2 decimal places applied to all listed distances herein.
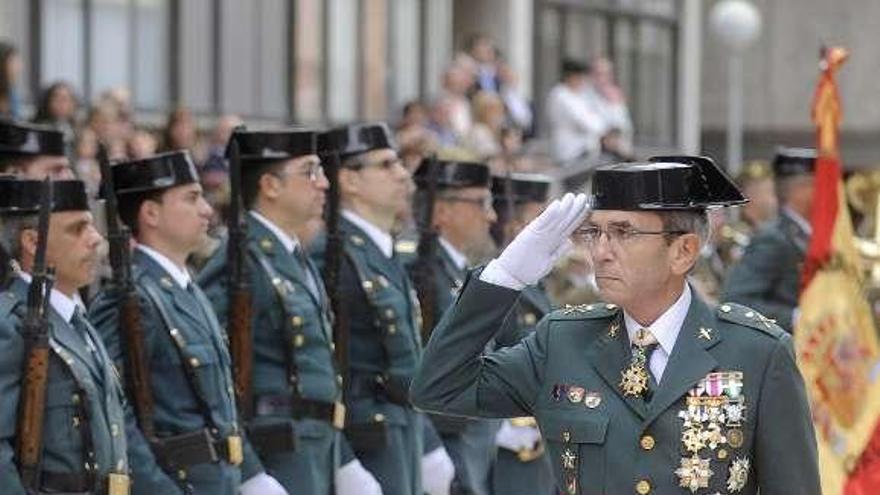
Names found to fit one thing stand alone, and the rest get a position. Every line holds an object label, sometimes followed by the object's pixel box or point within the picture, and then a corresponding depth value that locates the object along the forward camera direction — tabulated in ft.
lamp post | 89.56
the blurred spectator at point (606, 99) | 77.41
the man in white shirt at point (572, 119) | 75.87
